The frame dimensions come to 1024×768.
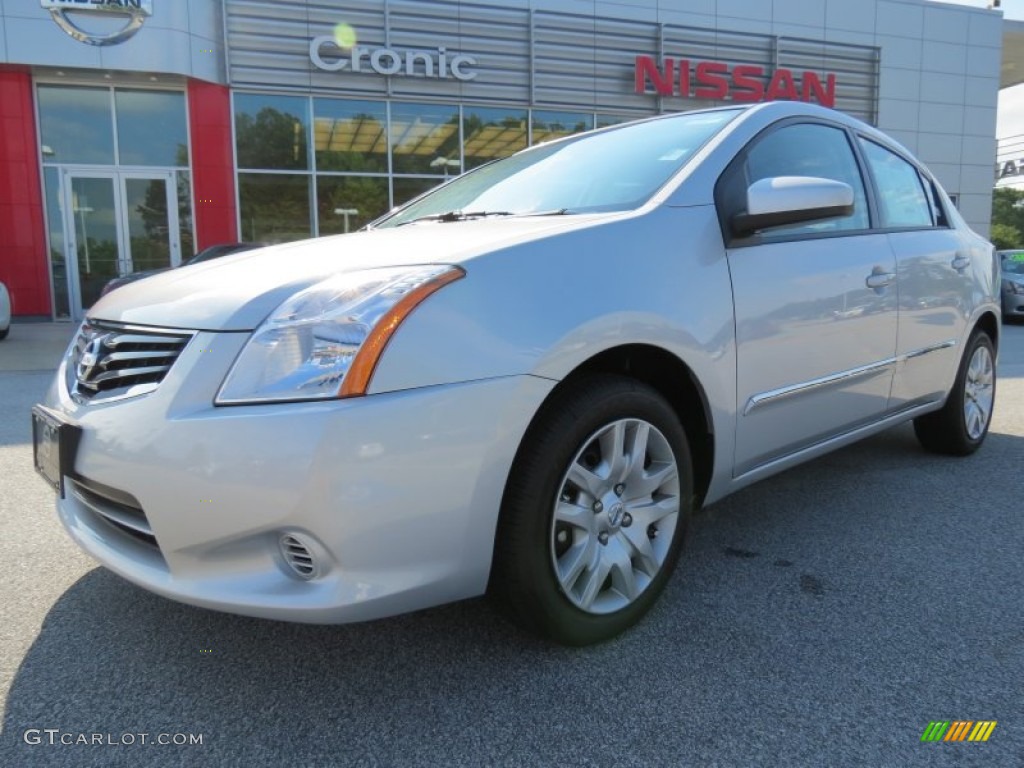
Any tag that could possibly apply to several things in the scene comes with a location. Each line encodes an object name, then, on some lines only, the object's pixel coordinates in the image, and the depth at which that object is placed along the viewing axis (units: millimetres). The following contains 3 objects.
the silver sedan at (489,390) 1647
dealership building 13242
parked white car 10430
